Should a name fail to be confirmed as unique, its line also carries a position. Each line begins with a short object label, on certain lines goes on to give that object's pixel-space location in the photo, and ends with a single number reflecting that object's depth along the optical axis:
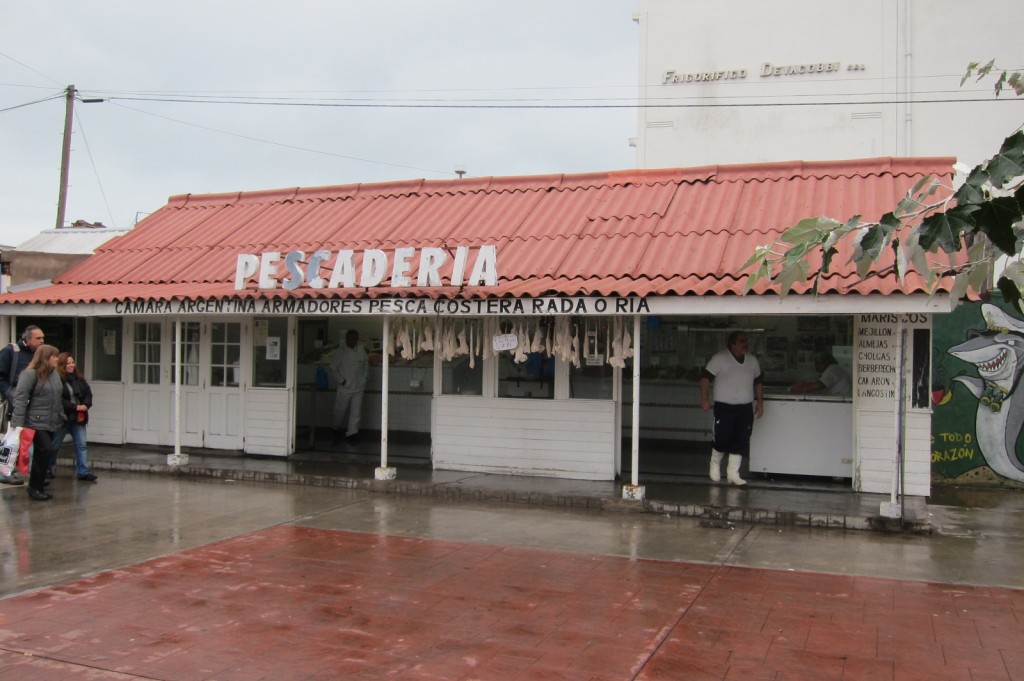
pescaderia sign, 10.91
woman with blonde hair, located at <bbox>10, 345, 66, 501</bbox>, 10.52
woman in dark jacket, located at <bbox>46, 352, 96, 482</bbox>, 11.49
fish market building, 10.62
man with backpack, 11.88
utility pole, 25.69
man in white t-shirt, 11.29
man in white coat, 14.95
